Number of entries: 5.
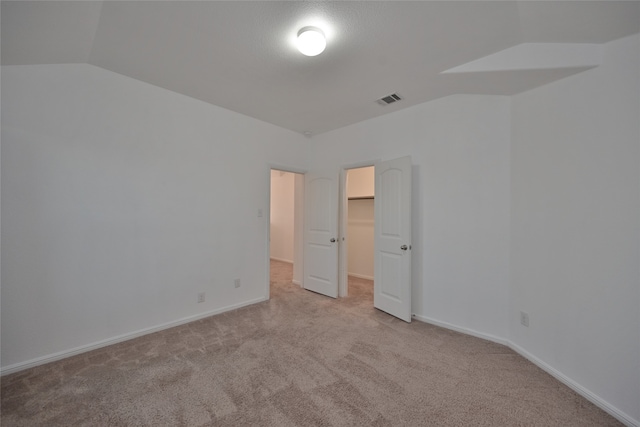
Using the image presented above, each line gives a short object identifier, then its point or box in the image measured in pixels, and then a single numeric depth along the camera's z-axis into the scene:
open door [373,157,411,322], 3.03
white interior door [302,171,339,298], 3.92
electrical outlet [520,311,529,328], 2.31
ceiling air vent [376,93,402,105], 2.92
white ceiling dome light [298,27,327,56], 1.81
